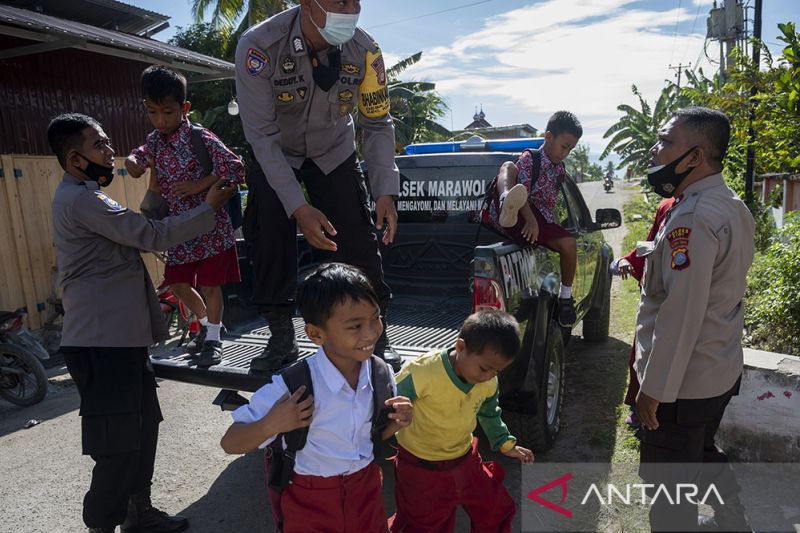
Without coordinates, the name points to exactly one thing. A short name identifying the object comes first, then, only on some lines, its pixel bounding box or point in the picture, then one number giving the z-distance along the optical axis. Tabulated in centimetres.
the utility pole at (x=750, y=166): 882
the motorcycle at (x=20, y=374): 541
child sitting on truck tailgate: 421
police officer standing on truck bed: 277
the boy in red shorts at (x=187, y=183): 318
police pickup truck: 328
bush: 466
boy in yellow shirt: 232
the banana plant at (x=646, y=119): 2733
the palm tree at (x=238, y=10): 1795
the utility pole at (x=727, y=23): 1404
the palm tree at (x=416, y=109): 2447
